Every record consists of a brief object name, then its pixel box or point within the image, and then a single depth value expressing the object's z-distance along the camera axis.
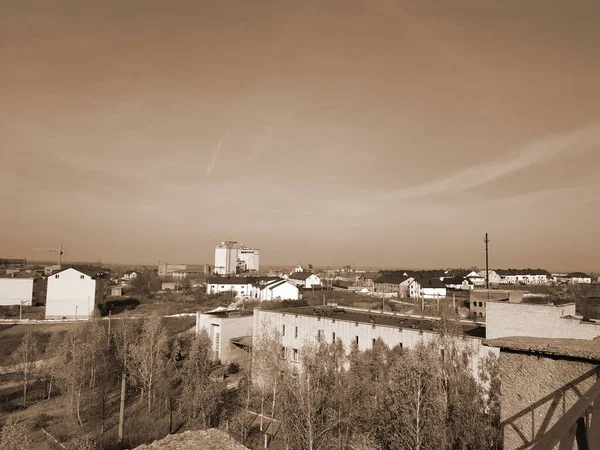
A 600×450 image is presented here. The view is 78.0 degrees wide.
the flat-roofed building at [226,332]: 37.41
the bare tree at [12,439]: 13.74
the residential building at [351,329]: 22.34
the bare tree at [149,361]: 28.20
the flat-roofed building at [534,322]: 20.28
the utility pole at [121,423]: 20.27
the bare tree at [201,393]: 22.28
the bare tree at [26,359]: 29.85
